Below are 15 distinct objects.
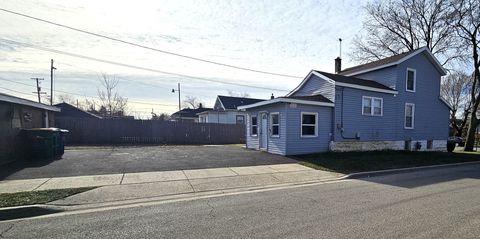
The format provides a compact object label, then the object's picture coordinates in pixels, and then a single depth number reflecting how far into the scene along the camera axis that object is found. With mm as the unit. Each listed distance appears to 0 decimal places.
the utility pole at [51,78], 38172
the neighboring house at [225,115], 36406
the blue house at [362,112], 15734
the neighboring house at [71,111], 32469
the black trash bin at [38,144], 12352
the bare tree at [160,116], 52725
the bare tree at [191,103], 74625
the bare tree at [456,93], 41938
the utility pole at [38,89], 49062
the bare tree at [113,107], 43244
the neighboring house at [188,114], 46847
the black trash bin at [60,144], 13380
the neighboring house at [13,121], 10785
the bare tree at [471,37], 23047
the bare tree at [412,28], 26828
